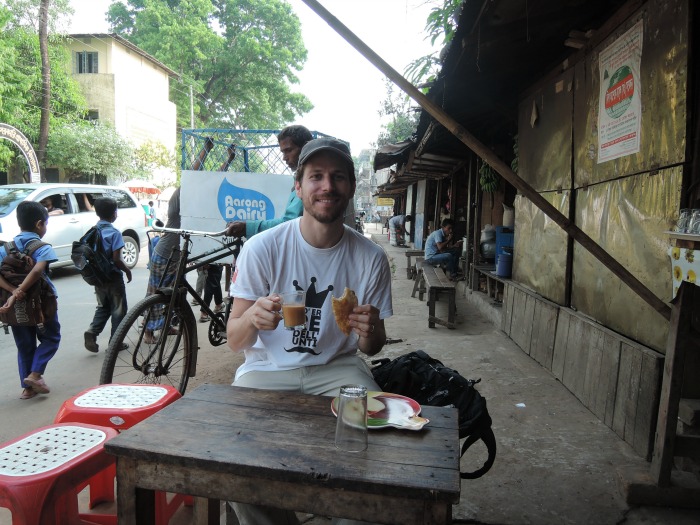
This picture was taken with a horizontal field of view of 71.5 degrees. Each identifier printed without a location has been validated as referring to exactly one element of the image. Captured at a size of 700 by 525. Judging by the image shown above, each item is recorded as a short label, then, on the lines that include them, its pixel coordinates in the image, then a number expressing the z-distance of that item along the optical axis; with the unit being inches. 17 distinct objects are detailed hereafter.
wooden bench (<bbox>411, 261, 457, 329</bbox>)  276.4
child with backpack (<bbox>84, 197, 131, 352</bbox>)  201.8
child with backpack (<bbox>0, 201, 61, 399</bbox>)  161.0
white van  365.1
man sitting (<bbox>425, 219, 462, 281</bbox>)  413.4
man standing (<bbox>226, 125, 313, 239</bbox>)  148.5
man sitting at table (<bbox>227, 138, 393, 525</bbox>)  89.7
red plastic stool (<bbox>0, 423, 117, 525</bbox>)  72.1
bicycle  142.9
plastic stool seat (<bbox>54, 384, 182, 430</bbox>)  96.7
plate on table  65.5
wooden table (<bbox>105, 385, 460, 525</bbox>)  52.8
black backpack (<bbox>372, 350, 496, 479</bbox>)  87.5
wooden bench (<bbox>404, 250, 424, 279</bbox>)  493.1
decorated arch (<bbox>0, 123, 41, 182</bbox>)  634.8
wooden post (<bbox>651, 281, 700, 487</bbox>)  94.7
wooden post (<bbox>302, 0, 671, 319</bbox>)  87.9
